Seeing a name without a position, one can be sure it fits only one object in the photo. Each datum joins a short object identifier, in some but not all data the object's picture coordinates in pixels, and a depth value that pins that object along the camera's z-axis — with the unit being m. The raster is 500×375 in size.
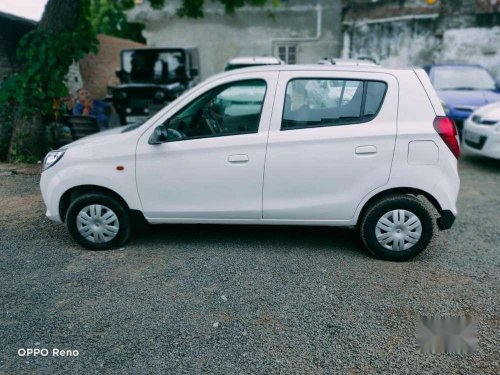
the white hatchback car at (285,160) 3.94
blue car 9.37
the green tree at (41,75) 7.34
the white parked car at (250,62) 11.78
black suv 11.48
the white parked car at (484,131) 7.55
